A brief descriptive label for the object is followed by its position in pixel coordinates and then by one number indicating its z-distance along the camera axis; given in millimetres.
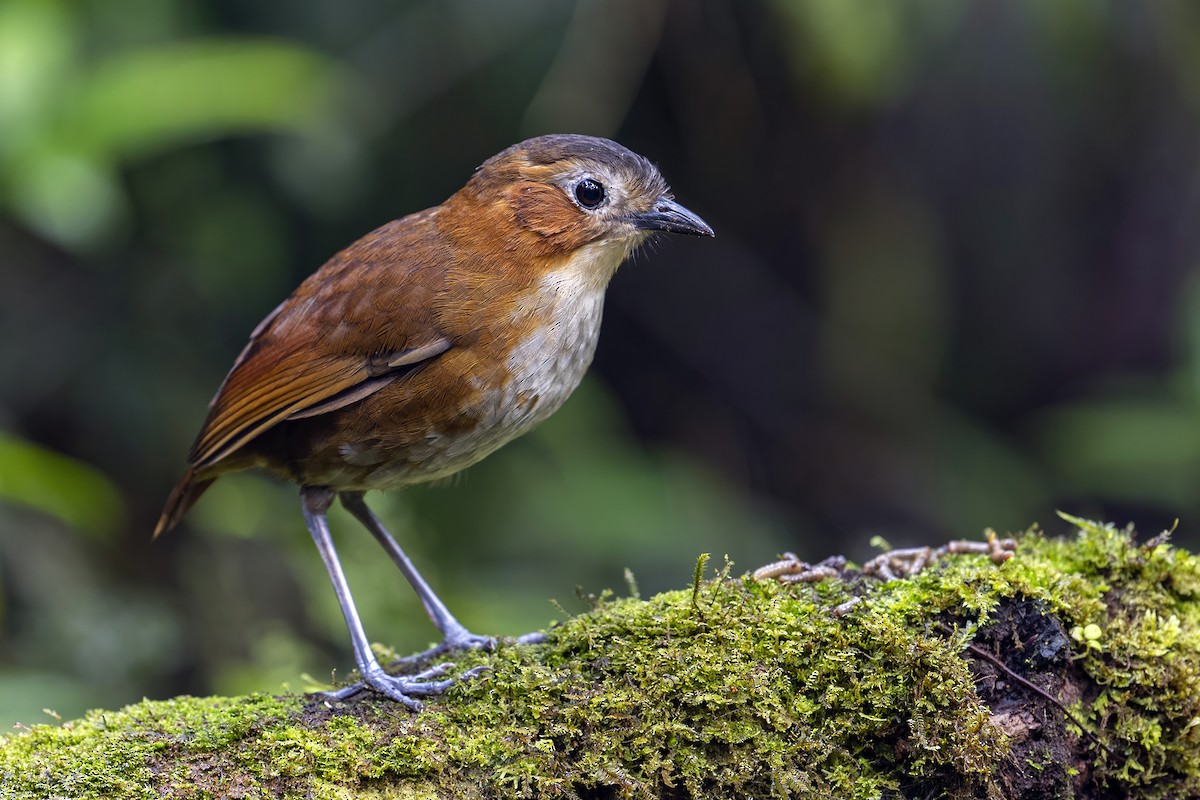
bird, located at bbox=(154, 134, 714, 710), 6766
